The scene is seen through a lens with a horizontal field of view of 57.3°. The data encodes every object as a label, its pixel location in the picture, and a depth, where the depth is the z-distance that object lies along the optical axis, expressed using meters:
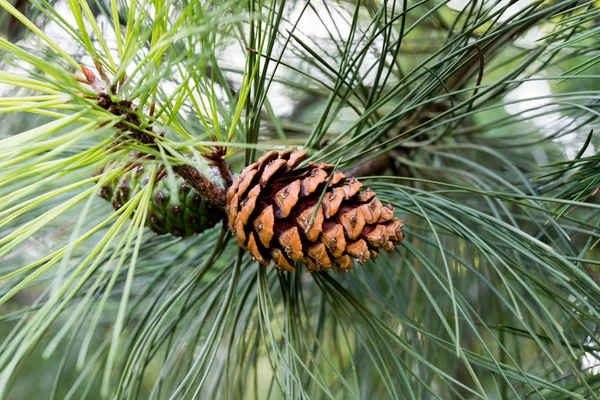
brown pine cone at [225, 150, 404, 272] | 0.49
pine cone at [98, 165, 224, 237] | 0.58
